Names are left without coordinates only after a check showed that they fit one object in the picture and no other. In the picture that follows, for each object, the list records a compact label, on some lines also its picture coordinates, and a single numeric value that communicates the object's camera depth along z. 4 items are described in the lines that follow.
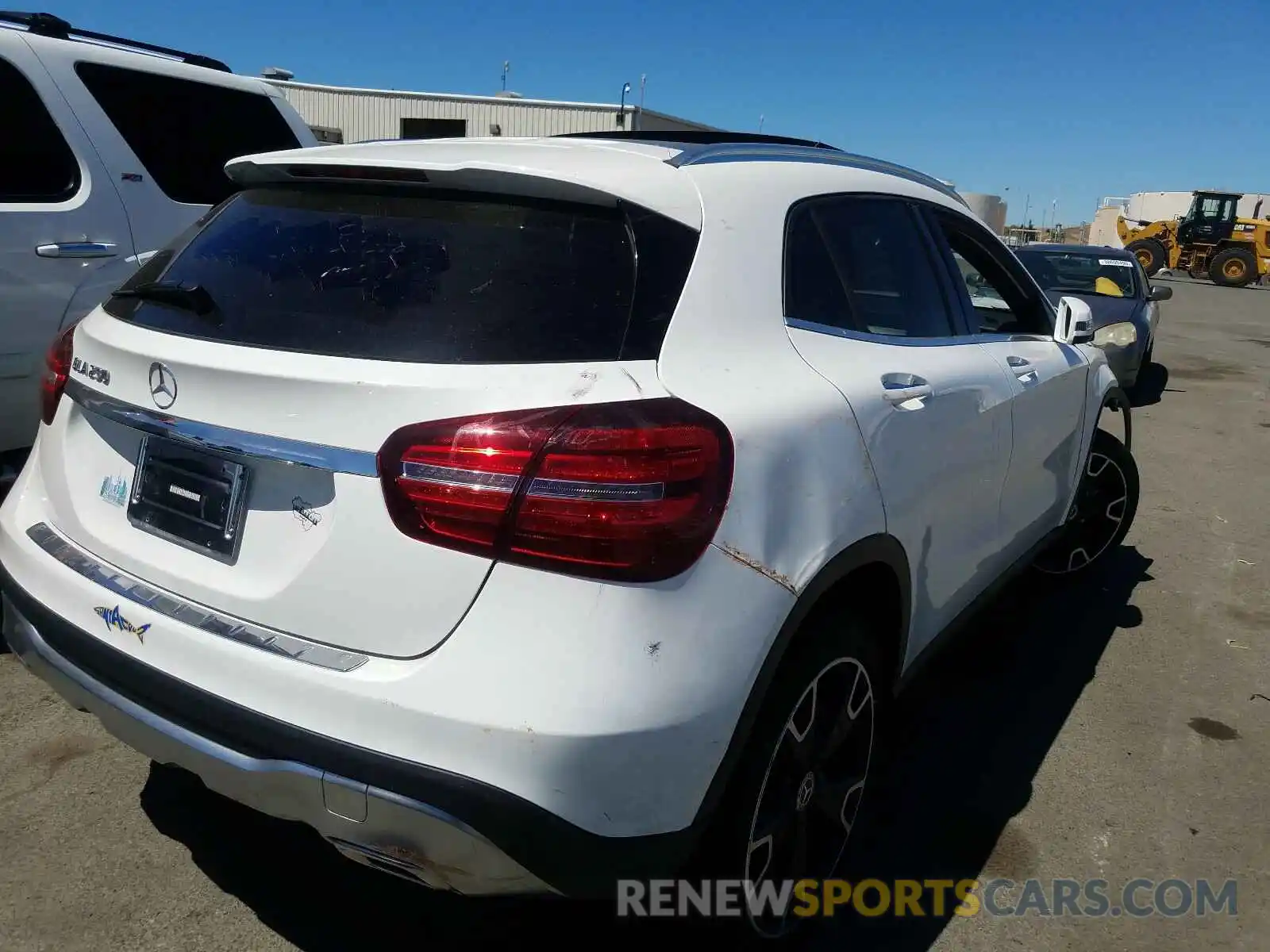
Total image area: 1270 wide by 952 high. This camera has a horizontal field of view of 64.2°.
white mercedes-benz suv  1.72
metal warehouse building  24.31
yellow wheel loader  35.28
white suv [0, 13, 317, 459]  3.80
